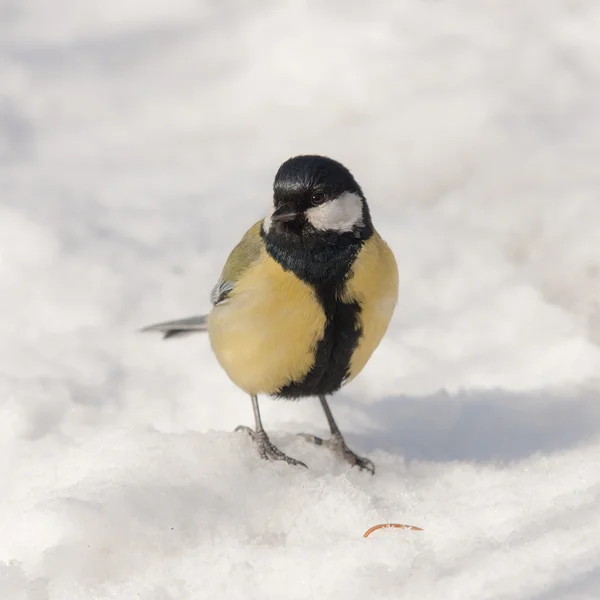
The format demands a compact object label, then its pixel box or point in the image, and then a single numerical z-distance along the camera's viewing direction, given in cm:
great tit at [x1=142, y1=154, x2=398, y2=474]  571
